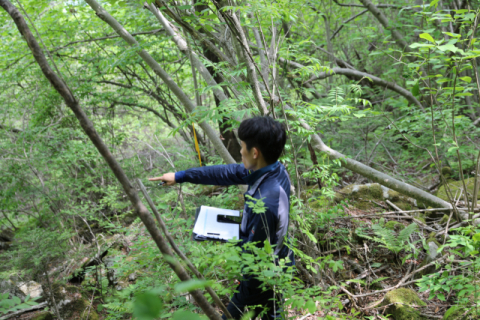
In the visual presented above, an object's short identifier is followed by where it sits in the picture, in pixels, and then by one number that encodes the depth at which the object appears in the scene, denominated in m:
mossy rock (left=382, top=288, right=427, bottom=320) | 2.43
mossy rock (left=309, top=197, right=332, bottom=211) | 4.03
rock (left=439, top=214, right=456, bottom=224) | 3.57
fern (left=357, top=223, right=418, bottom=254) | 3.06
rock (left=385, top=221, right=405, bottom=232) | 3.60
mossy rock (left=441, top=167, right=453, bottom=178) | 5.11
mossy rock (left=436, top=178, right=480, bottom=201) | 4.06
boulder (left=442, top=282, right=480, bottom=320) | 1.89
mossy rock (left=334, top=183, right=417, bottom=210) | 4.38
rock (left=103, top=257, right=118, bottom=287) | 3.99
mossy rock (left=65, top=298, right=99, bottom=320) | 3.81
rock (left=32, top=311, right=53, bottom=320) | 3.73
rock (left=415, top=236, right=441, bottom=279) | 2.86
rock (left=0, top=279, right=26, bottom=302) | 4.17
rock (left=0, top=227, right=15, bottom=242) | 7.84
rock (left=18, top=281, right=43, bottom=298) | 4.42
